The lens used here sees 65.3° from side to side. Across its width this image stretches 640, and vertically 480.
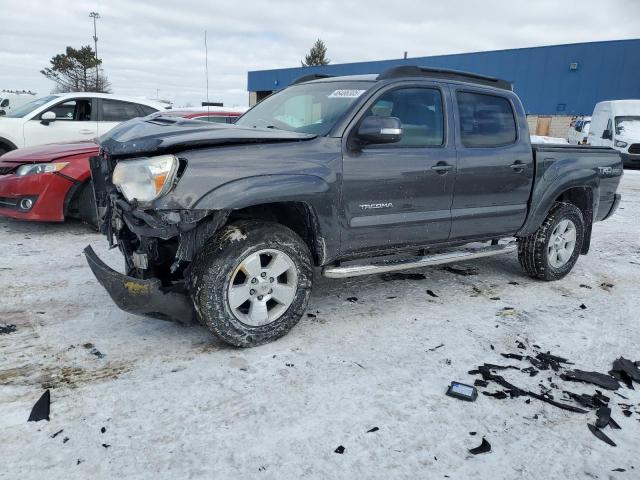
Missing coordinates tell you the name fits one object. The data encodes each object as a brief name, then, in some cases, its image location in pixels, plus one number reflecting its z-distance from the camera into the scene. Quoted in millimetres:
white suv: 8148
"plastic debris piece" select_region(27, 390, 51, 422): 2424
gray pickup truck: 2957
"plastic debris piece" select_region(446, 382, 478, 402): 2770
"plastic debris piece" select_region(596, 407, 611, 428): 2609
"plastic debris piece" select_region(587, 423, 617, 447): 2459
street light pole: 44550
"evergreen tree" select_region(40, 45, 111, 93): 44156
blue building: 26609
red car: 5508
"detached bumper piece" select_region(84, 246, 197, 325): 2988
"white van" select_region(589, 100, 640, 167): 16188
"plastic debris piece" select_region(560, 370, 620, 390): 2995
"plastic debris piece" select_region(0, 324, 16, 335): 3319
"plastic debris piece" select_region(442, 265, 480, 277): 5173
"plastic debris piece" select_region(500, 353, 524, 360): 3295
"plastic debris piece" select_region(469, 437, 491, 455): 2341
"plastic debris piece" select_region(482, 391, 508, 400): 2811
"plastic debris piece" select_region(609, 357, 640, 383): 3110
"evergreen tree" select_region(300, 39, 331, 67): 67875
